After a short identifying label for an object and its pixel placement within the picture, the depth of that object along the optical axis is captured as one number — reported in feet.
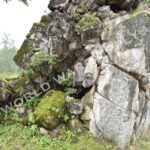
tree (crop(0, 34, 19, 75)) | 122.93
